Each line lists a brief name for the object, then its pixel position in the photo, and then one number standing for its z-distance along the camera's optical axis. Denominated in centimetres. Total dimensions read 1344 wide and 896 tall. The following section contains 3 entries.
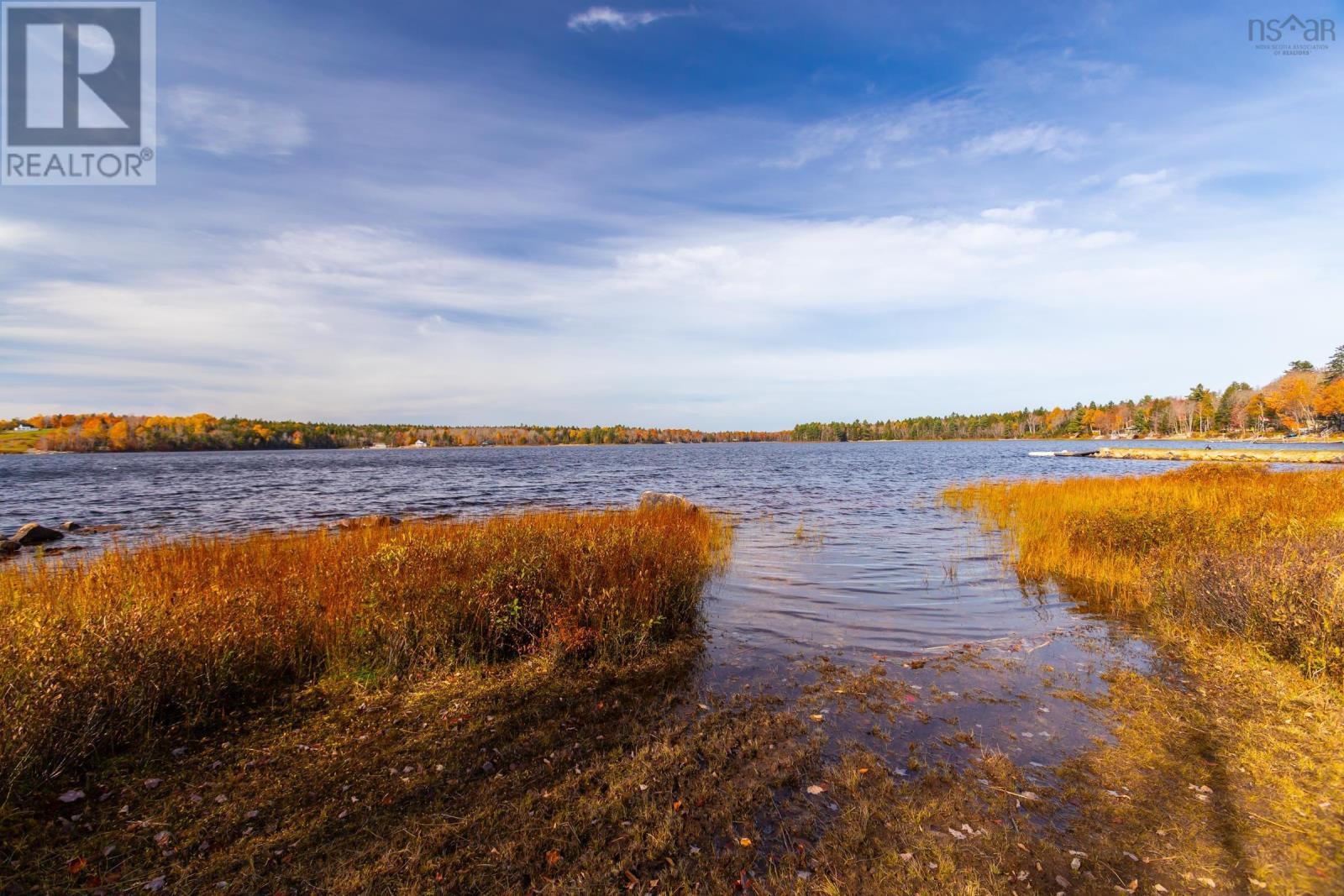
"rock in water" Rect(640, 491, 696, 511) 2133
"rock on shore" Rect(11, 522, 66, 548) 1917
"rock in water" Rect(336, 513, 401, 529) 1766
